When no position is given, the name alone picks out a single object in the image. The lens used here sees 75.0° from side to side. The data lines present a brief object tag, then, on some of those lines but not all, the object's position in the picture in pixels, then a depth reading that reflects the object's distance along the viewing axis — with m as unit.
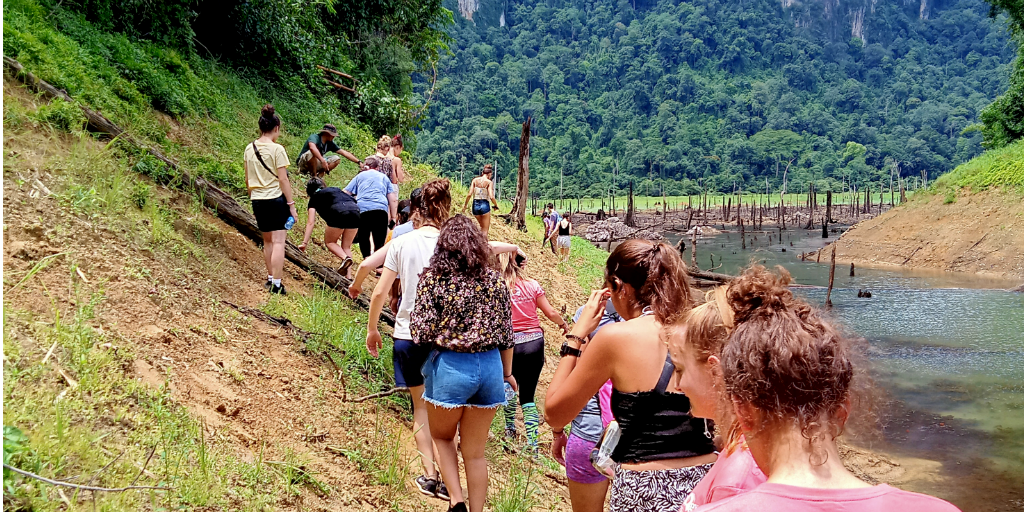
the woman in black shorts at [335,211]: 6.64
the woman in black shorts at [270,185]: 5.59
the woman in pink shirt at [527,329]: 5.12
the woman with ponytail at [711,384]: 1.74
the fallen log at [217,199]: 5.52
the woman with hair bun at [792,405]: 1.33
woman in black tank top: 2.46
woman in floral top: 3.46
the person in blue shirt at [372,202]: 6.75
